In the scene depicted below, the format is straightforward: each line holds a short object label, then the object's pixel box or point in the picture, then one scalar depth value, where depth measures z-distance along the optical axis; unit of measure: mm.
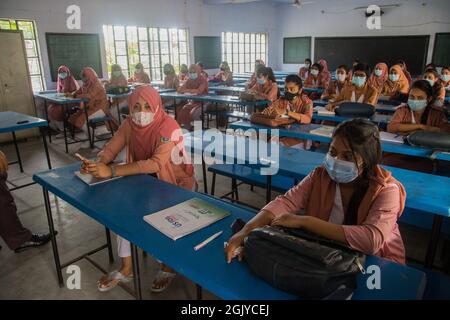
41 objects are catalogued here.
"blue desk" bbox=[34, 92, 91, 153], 5383
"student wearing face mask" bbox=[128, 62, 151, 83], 8164
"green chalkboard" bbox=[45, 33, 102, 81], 6973
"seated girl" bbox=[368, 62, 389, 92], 7050
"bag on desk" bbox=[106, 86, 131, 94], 6188
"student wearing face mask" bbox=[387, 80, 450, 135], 2918
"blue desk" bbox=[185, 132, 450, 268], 1669
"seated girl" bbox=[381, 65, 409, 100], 6438
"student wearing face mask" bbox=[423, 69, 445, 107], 3041
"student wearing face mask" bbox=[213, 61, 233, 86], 9254
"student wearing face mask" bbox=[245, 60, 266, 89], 7363
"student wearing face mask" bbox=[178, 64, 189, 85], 8628
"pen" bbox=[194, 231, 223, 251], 1288
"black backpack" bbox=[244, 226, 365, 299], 974
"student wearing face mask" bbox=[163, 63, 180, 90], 7840
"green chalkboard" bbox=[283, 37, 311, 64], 12391
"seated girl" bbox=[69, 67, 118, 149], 5797
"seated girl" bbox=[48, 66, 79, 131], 6473
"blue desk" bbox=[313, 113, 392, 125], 3709
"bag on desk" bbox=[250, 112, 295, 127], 3397
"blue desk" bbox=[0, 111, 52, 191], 3482
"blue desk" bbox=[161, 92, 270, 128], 5411
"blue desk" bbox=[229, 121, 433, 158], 2545
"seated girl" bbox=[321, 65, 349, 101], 6418
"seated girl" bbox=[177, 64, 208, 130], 6707
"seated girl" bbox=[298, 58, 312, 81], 9827
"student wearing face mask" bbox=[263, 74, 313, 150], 3709
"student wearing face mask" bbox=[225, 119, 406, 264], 1302
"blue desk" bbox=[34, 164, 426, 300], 1058
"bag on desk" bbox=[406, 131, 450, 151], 2404
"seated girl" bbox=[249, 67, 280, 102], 5684
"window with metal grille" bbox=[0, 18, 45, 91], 6414
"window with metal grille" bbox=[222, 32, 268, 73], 11383
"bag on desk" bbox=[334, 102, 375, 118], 3650
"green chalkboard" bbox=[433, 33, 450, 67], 9555
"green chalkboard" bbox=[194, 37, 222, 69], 10022
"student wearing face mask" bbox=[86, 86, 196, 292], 2150
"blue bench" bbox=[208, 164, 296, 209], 2709
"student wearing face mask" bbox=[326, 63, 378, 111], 4828
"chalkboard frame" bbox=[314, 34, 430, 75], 9859
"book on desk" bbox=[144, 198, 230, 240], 1414
